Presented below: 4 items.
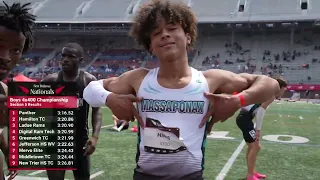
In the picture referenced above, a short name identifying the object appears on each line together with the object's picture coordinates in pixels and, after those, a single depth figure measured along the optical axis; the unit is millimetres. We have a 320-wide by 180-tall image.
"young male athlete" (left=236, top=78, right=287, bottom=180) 6078
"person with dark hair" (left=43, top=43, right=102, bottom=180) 4109
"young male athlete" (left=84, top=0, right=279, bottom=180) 2330
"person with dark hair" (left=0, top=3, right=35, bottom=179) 1827
